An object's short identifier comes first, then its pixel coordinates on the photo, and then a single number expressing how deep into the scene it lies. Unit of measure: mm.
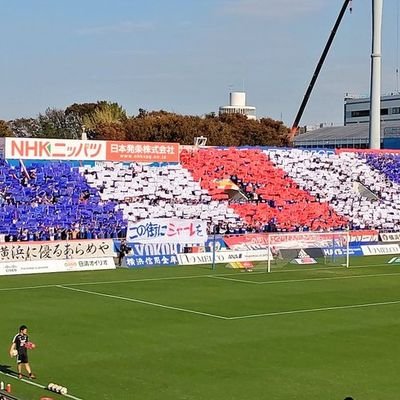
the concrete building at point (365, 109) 153125
